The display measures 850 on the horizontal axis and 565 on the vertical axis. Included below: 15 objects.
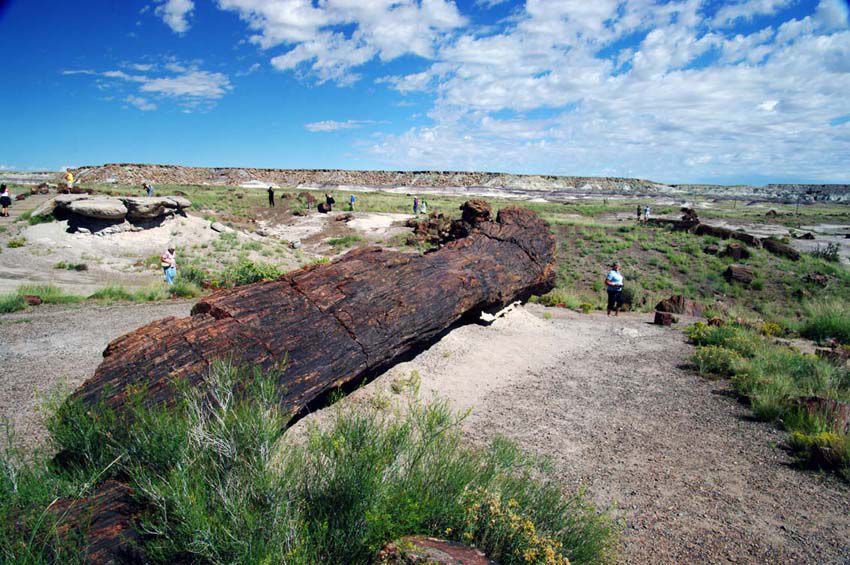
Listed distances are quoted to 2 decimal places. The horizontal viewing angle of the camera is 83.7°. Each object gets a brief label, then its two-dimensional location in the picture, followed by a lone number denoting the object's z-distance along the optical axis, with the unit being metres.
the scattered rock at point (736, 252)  24.25
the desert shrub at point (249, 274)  14.57
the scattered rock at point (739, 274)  20.89
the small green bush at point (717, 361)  9.04
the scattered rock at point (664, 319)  13.28
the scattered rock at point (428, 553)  2.88
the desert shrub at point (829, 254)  25.47
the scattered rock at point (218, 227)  24.59
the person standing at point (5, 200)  25.80
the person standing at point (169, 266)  15.26
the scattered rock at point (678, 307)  15.05
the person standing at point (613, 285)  14.24
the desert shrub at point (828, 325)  12.50
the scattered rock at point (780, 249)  24.67
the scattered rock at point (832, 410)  6.29
